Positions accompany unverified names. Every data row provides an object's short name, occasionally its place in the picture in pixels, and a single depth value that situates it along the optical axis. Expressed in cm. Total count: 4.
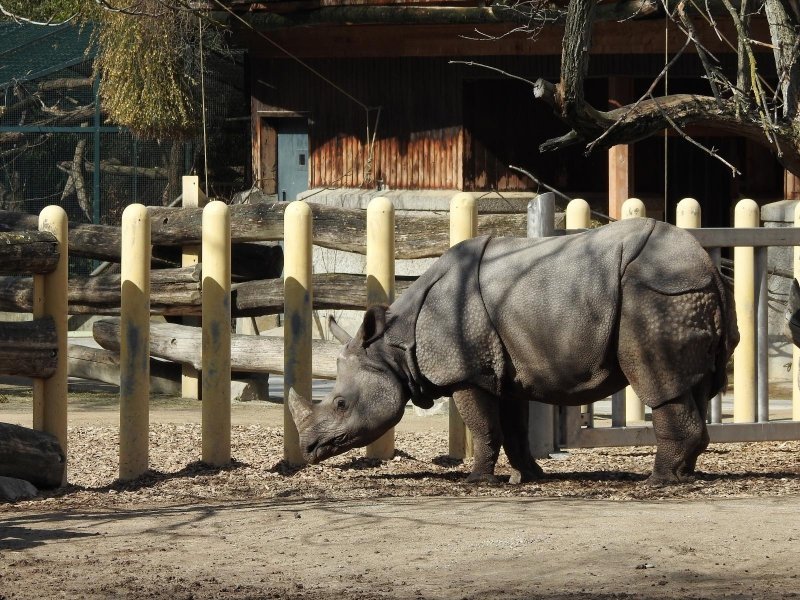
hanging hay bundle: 3212
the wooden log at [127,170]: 3616
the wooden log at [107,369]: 2533
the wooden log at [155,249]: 2431
